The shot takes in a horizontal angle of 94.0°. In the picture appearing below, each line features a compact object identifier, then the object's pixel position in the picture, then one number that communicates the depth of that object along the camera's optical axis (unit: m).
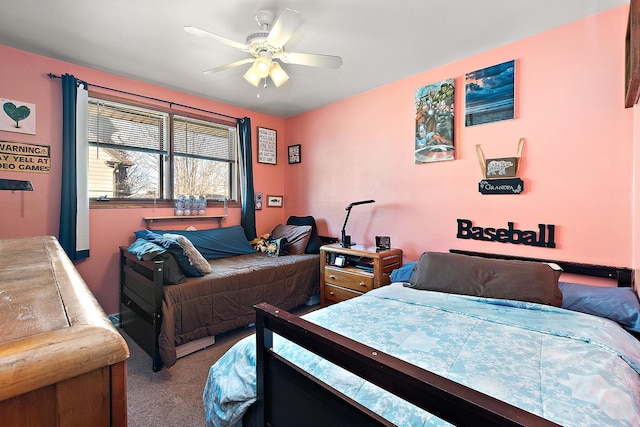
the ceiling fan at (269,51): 1.81
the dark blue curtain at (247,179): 3.81
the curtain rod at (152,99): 2.58
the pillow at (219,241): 3.19
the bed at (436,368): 0.76
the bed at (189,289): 2.15
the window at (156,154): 2.92
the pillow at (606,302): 1.55
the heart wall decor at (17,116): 2.40
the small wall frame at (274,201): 4.22
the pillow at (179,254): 2.29
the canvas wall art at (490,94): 2.36
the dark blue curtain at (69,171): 2.57
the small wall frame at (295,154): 4.14
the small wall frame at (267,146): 4.09
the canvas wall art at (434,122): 2.68
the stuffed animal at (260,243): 3.67
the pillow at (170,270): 2.22
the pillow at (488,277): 1.77
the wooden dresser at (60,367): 0.36
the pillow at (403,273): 2.44
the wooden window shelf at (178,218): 3.14
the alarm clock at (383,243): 2.95
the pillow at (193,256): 2.40
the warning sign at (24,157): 2.40
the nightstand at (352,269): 2.74
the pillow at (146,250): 2.15
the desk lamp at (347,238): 3.15
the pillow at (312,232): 3.58
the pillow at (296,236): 3.56
